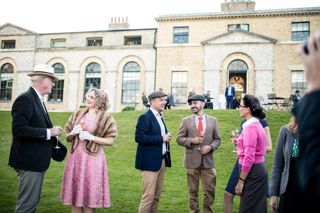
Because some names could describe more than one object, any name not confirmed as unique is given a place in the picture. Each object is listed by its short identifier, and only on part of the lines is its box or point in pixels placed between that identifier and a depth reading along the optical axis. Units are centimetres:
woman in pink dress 413
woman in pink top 372
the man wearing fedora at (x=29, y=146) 359
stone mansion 2228
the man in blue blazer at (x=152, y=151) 463
